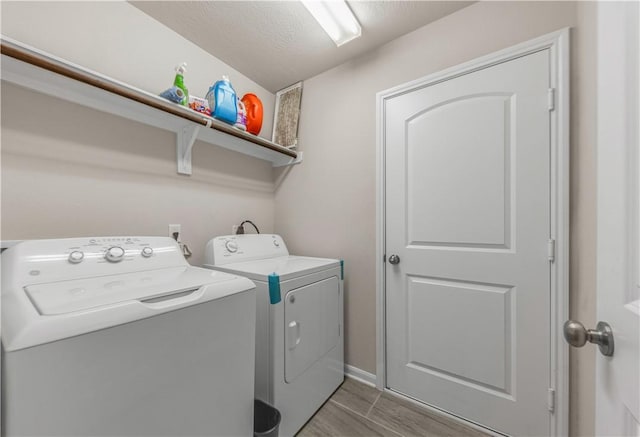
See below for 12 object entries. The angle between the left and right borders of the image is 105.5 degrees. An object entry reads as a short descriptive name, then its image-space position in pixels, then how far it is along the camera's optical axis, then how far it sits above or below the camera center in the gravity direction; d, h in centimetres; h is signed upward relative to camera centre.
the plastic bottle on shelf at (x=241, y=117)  169 +71
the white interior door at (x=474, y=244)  124 -16
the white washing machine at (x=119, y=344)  54 -35
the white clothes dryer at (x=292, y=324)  125 -61
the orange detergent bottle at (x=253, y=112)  186 +80
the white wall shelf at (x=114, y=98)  94 +58
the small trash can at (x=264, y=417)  120 -101
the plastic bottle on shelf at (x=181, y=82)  140 +78
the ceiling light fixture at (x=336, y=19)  135 +117
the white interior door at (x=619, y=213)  42 +1
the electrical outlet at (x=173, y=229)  157 -8
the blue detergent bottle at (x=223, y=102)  154 +74
